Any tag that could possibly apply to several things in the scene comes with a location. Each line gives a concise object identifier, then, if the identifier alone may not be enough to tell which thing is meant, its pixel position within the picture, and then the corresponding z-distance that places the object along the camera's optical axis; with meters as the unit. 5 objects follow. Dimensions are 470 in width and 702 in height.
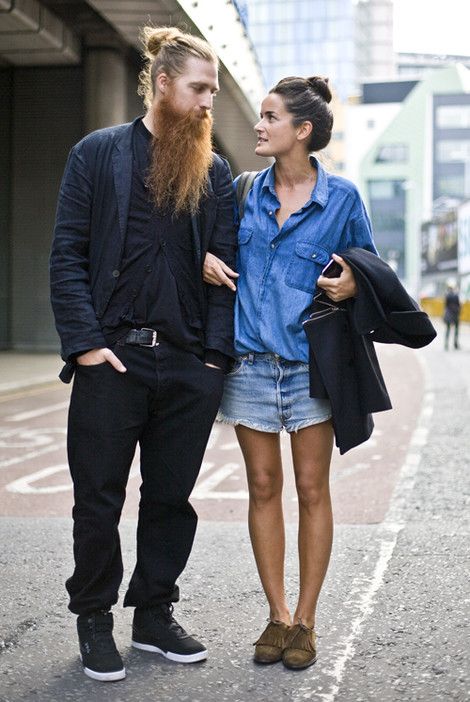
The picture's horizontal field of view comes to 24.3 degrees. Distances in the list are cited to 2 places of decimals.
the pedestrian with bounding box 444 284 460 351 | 30.72
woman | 3.77
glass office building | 134.88
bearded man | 3.58
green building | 112.38
